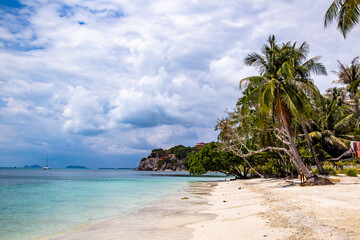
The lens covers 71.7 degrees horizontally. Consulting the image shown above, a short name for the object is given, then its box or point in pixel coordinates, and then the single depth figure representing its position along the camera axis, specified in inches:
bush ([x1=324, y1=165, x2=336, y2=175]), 872.4
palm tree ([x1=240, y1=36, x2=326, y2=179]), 595.8
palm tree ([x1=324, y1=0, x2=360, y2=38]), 379.2
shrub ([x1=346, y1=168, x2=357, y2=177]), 818.3
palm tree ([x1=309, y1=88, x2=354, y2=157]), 1171.3
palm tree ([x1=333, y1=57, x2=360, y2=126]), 1200.8
